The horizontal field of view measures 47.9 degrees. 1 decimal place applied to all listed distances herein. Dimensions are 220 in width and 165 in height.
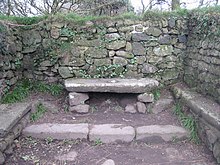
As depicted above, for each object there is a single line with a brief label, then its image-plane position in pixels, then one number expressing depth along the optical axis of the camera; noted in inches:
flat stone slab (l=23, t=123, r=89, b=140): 133.0
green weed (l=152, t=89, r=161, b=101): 172.5
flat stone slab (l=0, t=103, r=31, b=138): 114.1
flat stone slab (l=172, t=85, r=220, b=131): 116.9
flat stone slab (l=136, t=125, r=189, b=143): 132.3
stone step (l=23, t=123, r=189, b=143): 132.0
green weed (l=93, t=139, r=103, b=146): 130.3
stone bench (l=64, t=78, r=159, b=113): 160.4
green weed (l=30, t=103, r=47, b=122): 151.9
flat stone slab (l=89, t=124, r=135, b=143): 131.7
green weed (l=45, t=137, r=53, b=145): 131.6
